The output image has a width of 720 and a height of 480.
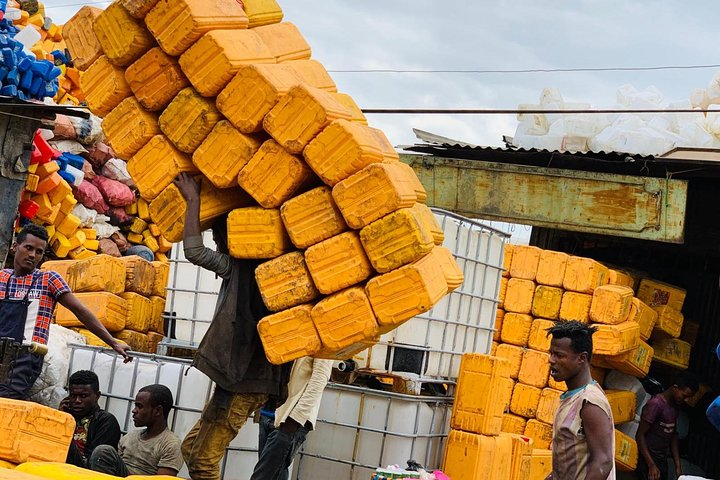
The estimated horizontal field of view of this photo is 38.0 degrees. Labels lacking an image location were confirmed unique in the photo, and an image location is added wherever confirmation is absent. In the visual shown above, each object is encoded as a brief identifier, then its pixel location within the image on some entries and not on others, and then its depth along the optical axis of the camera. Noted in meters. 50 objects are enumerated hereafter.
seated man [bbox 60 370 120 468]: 6.91
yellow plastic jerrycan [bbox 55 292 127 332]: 8.81
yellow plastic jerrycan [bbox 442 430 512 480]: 7.87
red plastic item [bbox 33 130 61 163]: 12.17
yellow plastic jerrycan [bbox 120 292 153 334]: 9.08
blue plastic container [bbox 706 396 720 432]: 6.36
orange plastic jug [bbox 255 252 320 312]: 5.81
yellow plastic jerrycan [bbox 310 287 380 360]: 5.63
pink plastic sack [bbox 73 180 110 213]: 13.90
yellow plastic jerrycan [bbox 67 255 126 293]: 9.15
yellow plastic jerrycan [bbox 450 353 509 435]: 8.02
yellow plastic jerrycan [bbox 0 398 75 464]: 5.00
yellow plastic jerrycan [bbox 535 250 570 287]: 10.54
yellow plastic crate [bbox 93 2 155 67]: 6.12
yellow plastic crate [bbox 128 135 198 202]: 6.12
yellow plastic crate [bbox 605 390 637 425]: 11.01
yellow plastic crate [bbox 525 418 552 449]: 10.41
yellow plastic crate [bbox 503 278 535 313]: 10.57
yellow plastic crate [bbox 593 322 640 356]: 10.48
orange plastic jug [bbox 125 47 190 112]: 6.12
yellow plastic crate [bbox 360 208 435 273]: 5.59
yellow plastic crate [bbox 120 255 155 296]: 9.43
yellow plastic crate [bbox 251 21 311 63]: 6.43
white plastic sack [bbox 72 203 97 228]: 13.79
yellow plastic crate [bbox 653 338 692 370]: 12.36
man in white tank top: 4.85
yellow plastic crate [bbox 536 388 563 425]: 10.41
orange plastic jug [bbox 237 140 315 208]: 5.86
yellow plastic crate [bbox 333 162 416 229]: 5.61
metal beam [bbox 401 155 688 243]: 11.57
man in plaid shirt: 6.48
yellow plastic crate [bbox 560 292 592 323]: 10.48
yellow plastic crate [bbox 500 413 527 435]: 10.56
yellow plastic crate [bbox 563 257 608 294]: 10.49
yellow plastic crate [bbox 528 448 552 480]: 8.98
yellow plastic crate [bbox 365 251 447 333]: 5.55
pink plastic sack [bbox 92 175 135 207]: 14.58
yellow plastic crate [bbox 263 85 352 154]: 5.76
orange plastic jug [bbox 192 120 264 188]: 5.93
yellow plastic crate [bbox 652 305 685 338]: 12.00
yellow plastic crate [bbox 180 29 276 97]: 5.88
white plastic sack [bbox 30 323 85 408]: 7.66
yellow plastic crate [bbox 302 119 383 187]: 5.67
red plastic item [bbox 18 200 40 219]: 12.21
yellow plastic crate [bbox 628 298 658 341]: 10.96
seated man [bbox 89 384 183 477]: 6.62
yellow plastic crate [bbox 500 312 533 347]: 10.56
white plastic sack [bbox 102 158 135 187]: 14.97
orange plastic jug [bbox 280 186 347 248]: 5.79
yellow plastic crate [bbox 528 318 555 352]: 10.50
